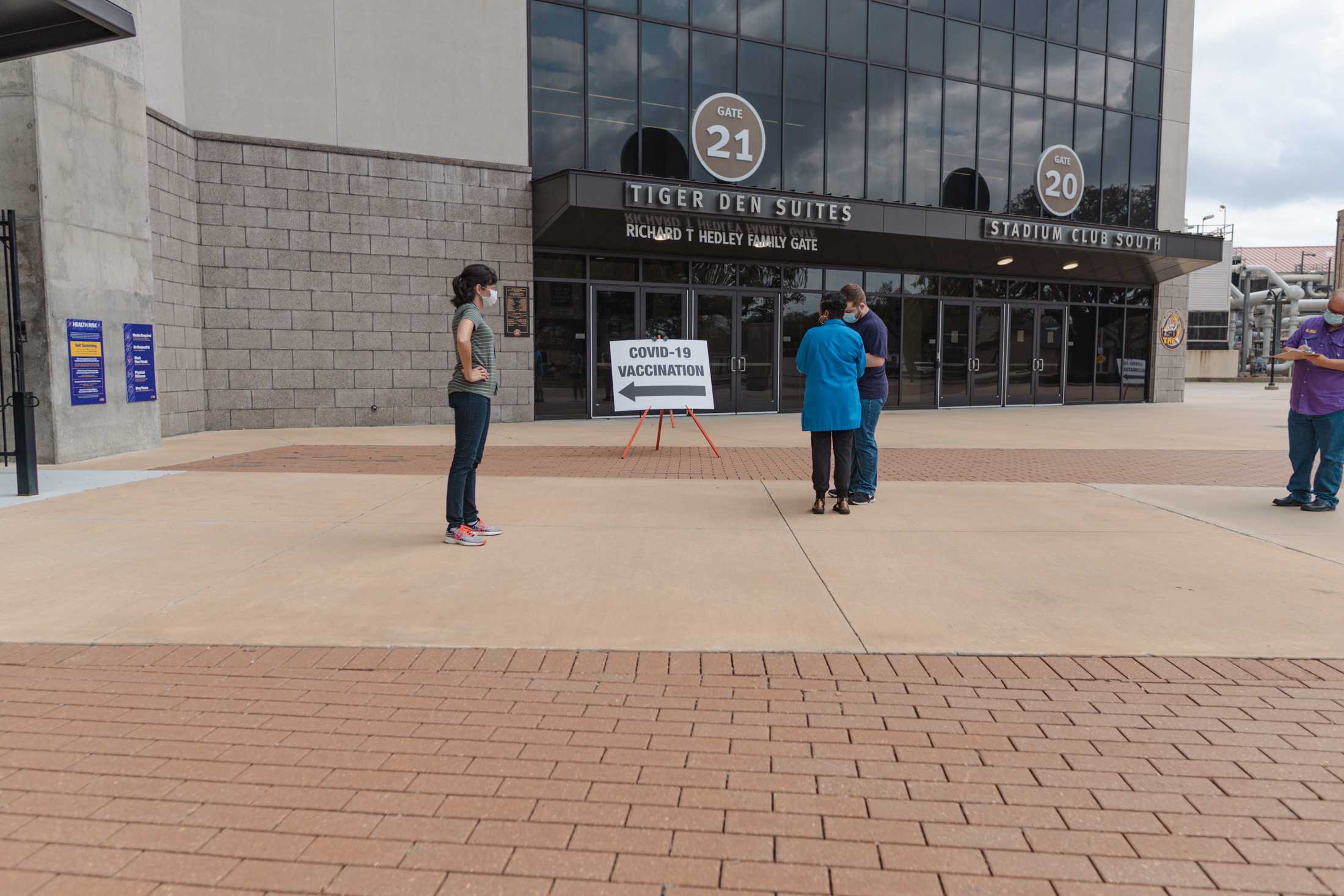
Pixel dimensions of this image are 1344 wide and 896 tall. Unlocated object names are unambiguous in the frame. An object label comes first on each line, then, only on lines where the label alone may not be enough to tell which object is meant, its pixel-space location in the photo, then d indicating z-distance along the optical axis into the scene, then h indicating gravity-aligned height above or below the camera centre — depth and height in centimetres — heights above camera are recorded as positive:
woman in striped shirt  607 -14
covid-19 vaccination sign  1175 -2
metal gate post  789 -32
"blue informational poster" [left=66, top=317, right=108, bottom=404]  1027 +13
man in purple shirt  750 -31
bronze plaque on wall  1591 +119
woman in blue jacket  726 -14
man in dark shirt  782 -22
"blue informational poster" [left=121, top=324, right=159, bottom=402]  1131 +15
